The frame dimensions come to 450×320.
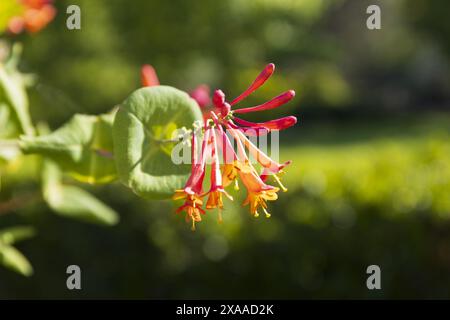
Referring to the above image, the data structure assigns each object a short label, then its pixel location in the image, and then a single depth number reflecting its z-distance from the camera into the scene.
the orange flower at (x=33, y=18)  0.63
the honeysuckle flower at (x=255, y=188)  0.44
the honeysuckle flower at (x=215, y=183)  0.43
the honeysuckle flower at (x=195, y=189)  0.42
